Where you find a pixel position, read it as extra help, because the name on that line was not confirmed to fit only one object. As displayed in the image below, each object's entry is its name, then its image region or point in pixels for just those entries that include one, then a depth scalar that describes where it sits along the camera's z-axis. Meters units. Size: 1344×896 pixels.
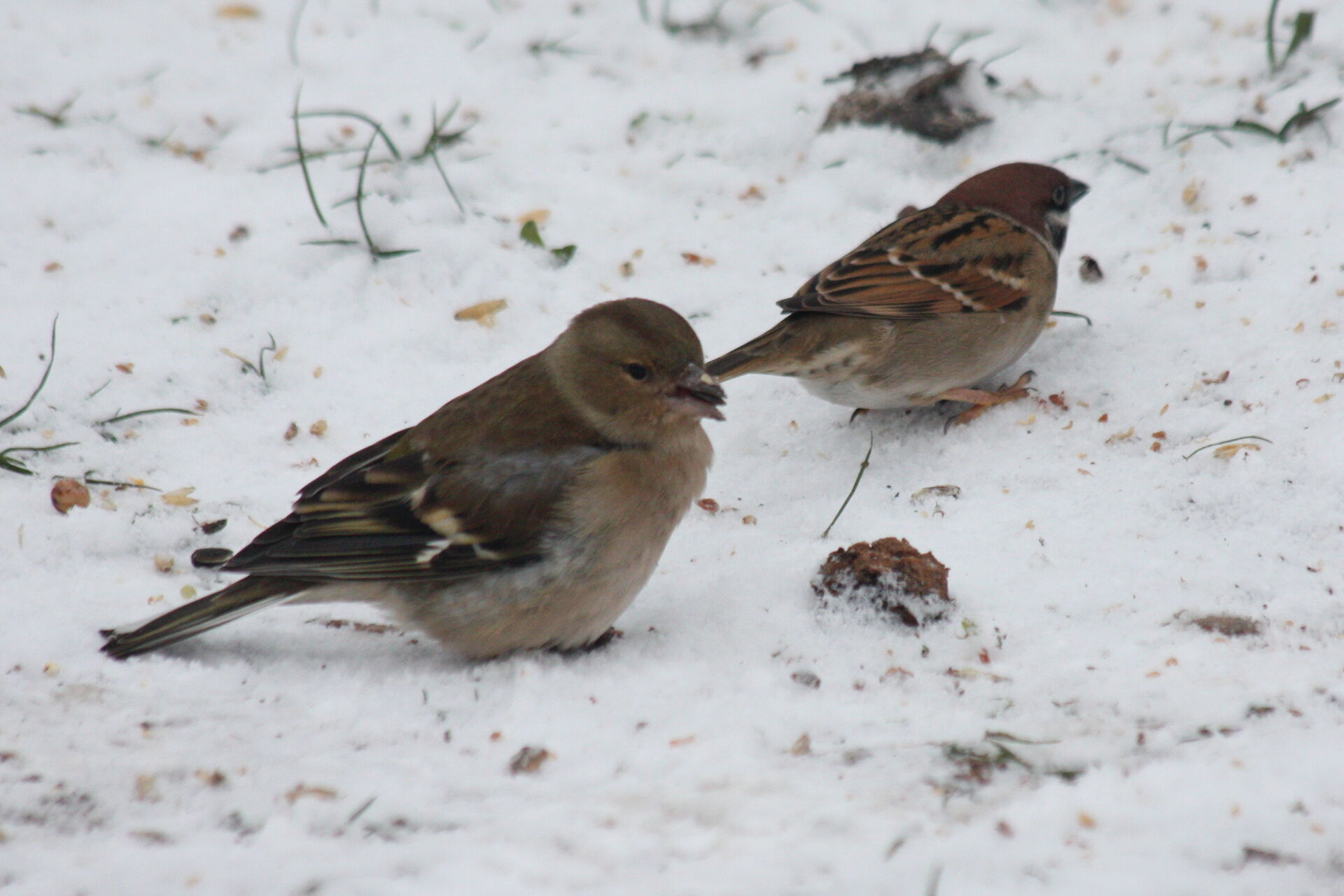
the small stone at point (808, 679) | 5.64
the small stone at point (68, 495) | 7.08
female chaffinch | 6.01
